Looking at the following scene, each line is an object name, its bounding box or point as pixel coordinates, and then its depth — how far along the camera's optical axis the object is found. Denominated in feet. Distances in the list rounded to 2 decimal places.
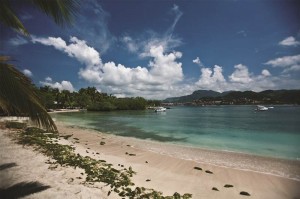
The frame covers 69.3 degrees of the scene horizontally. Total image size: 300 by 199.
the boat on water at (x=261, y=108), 333.21
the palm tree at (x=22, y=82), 11.77
